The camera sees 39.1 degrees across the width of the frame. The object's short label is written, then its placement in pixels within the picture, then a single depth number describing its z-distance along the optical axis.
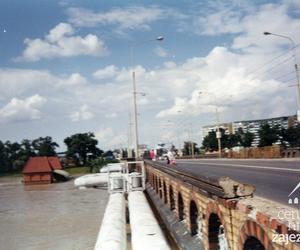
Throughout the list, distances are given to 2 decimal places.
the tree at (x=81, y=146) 147.62
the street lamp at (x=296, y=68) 31.21
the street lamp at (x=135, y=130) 40.77
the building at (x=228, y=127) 162.23
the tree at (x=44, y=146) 154.75
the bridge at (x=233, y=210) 6.75
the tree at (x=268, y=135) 97.62
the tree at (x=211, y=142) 125.25
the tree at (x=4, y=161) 143.88
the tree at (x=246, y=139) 119.00
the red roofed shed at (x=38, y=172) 95.25
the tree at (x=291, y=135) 102.44
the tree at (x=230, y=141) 124.81
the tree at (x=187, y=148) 143.75
